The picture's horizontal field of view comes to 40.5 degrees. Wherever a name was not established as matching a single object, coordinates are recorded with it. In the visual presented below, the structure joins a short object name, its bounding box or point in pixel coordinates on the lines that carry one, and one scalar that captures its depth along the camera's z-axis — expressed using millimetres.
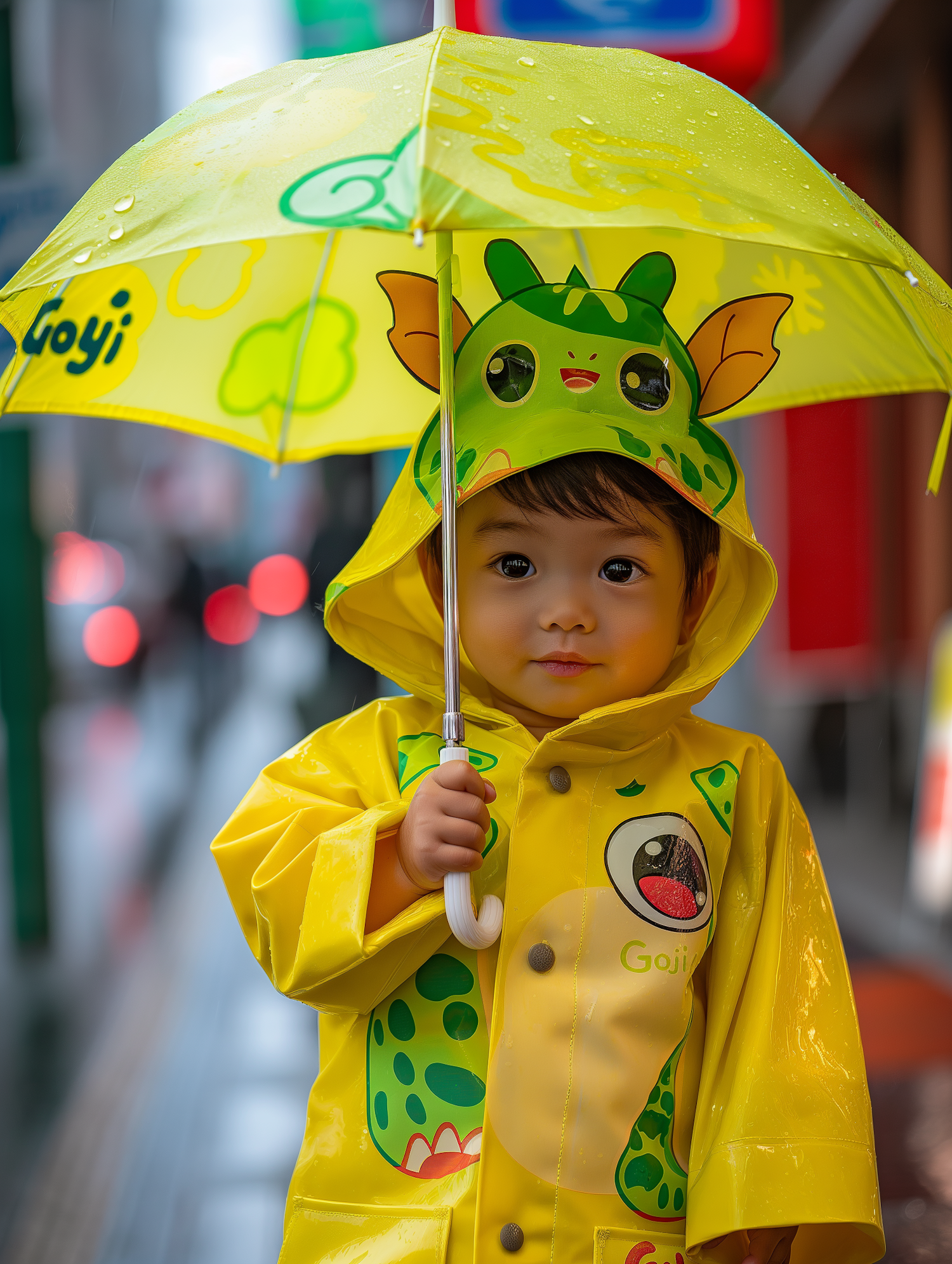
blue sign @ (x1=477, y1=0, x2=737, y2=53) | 4309
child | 1521
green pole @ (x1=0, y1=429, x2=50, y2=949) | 5035
